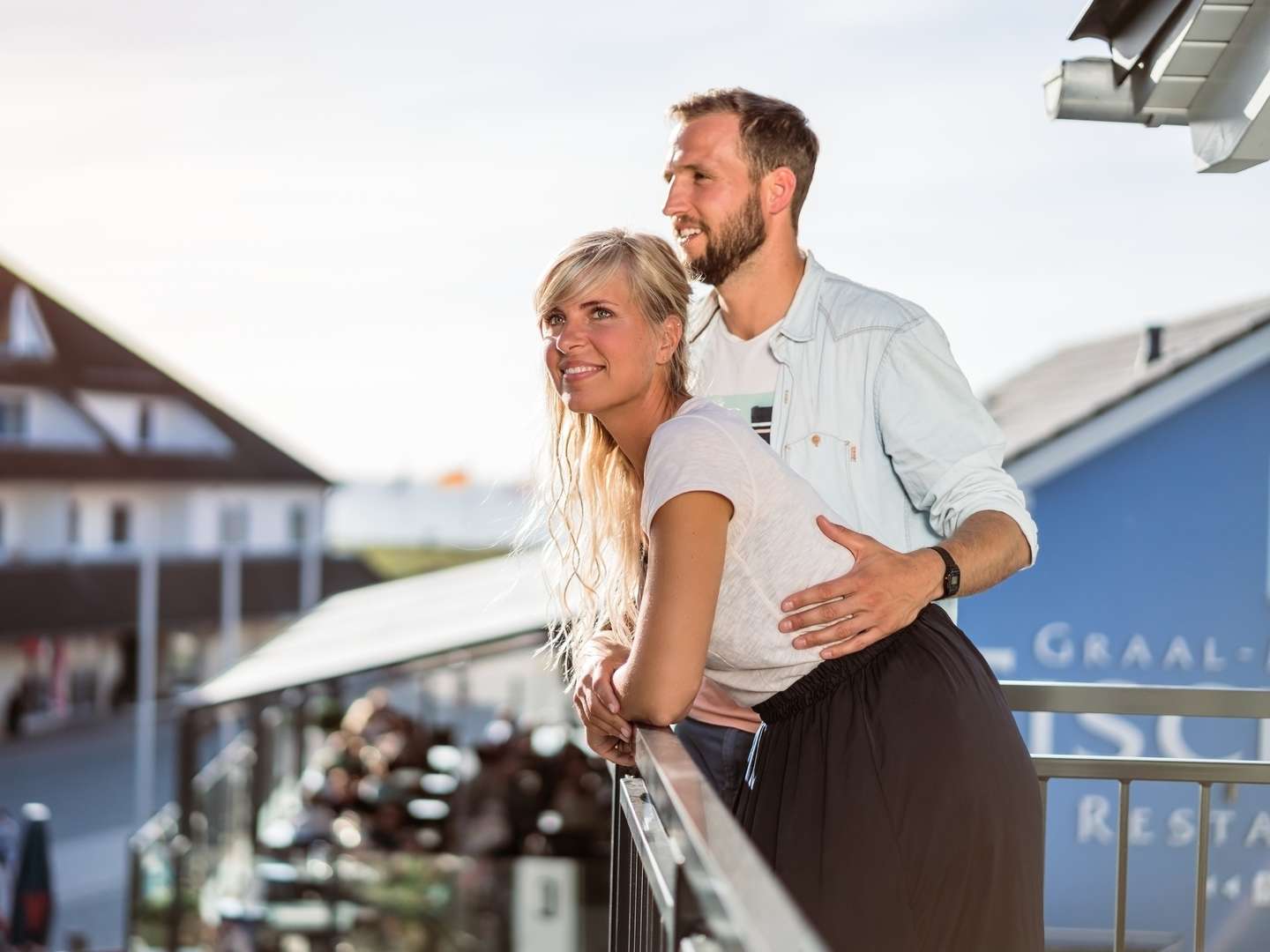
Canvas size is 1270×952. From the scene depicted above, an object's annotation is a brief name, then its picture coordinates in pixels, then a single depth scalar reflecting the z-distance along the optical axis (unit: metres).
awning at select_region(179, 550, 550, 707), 9.80
